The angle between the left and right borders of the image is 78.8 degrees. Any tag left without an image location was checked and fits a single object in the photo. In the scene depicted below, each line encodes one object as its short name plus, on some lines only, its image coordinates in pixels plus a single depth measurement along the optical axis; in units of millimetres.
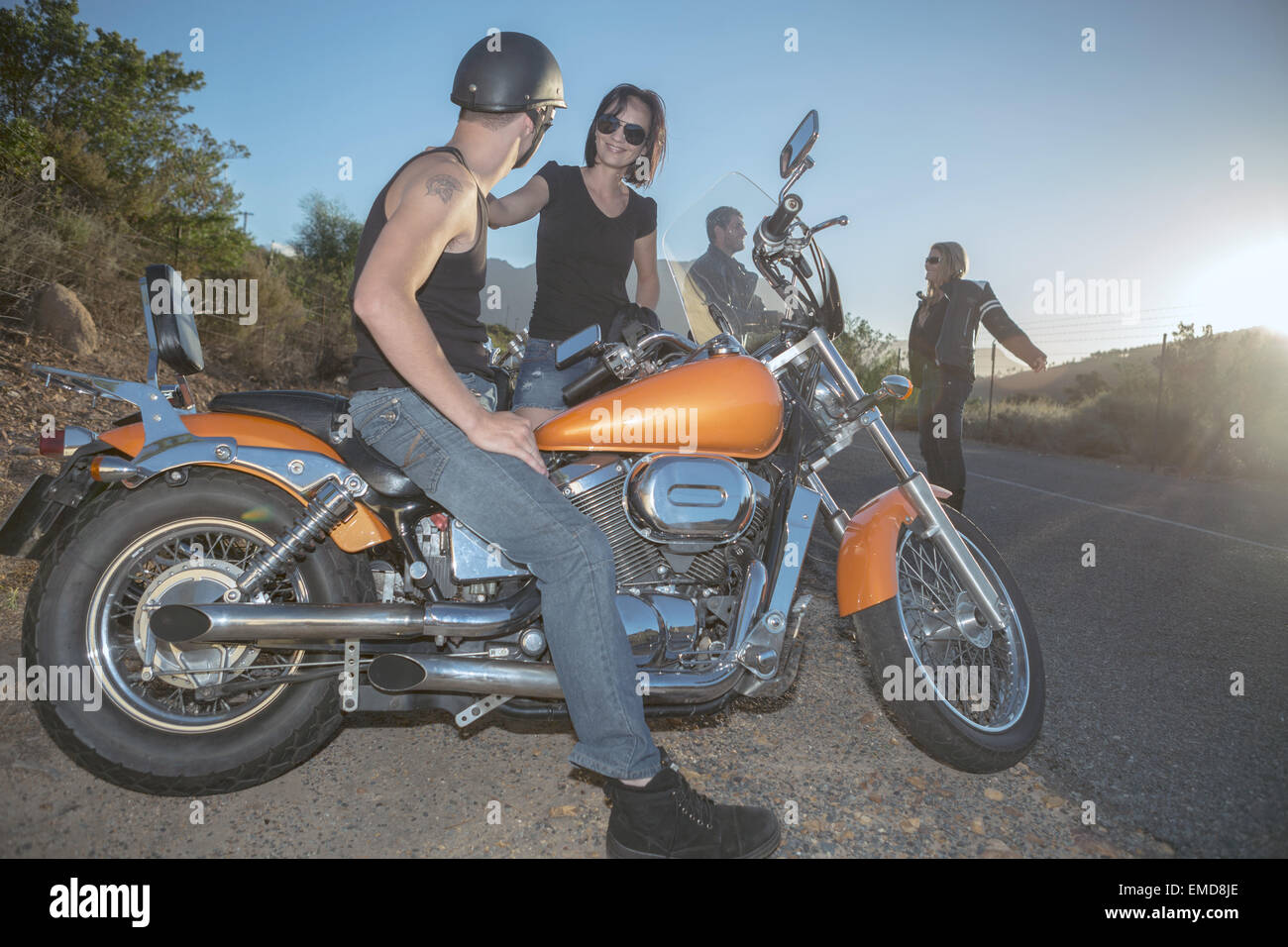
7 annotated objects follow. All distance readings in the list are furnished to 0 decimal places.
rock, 8969
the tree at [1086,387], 37641
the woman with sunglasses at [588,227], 3555
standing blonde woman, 5750
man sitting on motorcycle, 2158
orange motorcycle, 2291
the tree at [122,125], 14367
